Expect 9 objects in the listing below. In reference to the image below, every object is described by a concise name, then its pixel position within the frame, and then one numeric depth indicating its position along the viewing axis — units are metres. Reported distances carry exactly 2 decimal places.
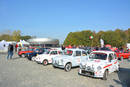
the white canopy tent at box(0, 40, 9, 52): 29.60
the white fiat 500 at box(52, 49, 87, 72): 8.81
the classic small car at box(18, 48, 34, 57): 16.62
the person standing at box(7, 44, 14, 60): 13.94
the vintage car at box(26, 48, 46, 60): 13.95
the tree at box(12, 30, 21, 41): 62.39
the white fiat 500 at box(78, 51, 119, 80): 6.68
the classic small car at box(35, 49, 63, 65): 11.13
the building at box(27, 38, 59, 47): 76.82
